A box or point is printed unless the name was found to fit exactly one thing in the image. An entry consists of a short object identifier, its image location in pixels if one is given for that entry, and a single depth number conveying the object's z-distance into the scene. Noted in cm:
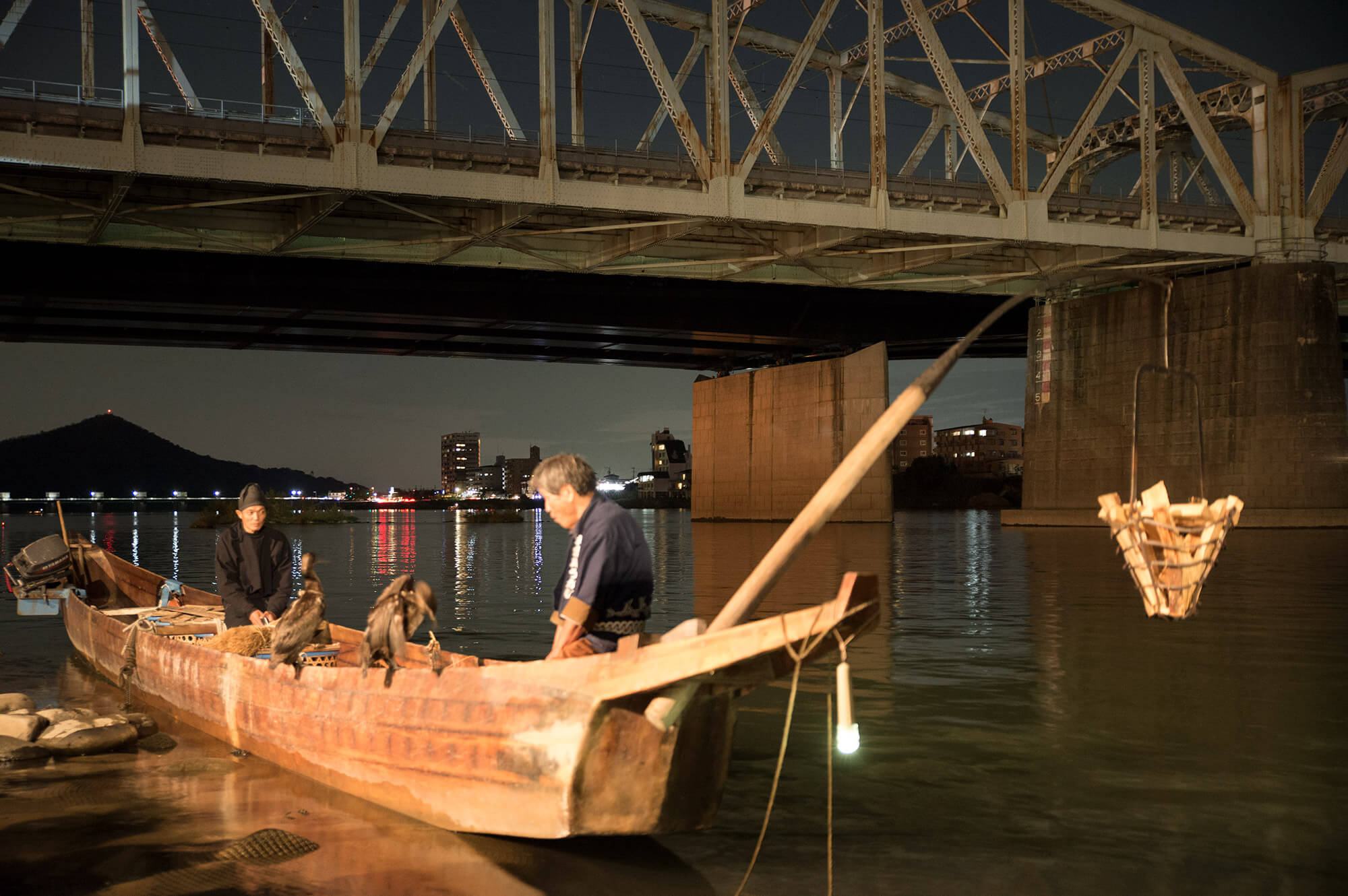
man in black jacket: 969
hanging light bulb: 454
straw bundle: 918
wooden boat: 506
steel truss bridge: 3097
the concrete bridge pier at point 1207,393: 3969
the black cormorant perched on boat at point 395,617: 655
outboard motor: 1485
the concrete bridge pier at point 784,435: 5622
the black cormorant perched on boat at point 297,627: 764
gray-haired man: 577
